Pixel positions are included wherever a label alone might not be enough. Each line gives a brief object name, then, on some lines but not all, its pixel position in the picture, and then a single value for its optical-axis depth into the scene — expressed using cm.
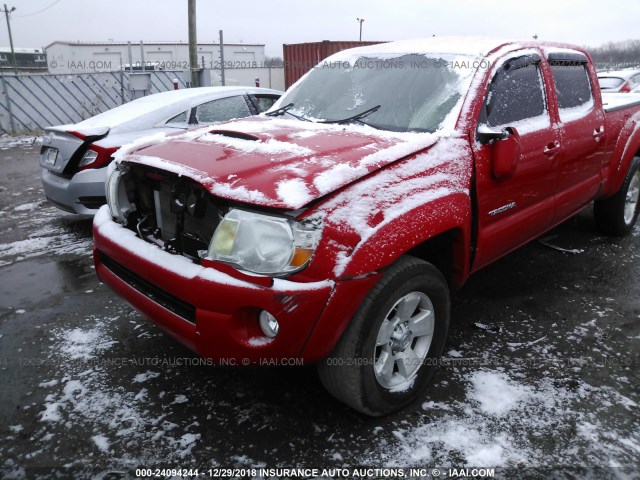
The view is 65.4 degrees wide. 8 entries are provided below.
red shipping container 1783
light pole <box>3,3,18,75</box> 4544
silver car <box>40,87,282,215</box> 473
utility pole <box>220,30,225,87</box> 1459
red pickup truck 205
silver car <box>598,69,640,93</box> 1241
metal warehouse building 3853
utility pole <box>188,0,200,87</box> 1611
